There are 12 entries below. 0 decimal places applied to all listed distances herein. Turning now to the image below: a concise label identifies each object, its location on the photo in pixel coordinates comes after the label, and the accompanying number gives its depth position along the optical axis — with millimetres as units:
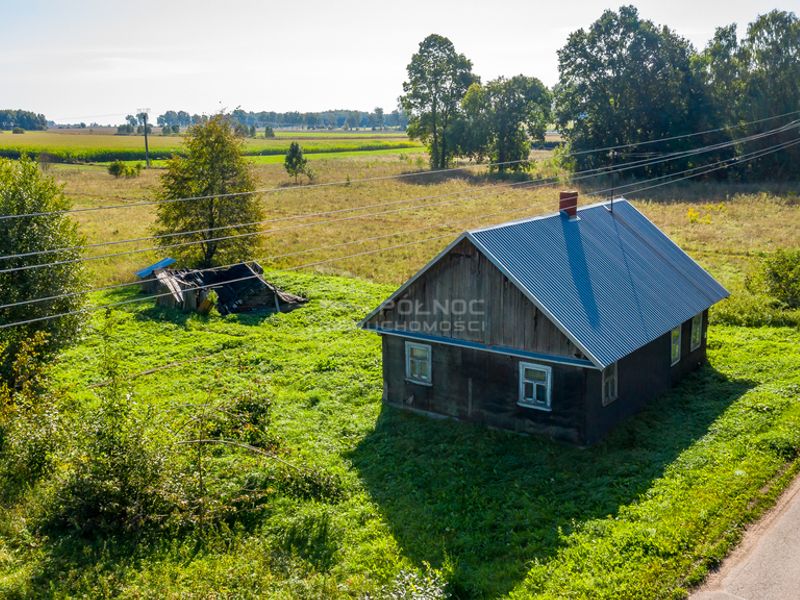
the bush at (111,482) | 15211
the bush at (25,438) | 17297
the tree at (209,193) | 36594
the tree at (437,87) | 90562
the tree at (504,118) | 86250
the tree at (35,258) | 22141
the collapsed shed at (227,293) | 31766
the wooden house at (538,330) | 18094
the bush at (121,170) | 83188
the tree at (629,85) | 72000
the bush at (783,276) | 29406
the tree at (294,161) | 80562
